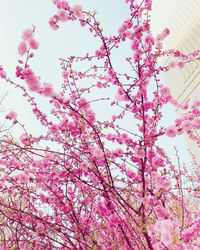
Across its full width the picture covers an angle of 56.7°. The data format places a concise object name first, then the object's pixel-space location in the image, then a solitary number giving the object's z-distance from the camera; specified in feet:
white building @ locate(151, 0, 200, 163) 20.36
